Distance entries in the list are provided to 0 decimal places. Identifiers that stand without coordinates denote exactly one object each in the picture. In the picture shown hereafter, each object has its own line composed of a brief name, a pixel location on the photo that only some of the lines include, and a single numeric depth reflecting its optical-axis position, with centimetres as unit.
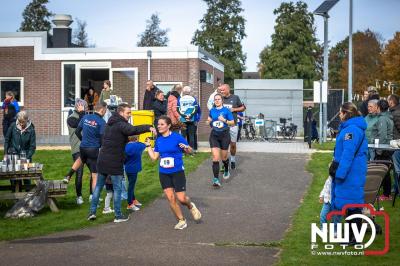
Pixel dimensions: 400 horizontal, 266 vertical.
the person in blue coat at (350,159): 853
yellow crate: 1941
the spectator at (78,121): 1300
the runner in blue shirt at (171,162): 1035
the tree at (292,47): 7219
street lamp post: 2186
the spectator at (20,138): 1327
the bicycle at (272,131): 2810
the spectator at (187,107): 1720
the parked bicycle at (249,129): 2655
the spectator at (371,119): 1264
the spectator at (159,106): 1852
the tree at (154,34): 9219
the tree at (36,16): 9056
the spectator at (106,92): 1877
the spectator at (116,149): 1088
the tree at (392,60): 7006
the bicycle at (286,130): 2856
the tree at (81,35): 9456
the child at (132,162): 1191
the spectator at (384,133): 1284
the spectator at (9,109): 2017
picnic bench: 1183
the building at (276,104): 3409
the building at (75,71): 2670
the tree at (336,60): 8612
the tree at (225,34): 7338
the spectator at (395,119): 1310
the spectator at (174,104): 1792
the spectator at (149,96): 1892
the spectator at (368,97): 1490
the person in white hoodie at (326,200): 932
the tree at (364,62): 7625
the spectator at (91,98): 2370
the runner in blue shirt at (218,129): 1414
